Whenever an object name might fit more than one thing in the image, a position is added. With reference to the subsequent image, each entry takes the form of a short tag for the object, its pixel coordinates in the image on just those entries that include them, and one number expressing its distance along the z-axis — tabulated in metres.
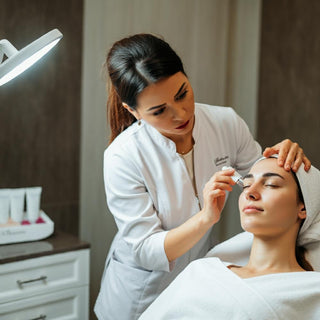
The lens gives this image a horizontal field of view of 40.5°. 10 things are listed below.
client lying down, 1.13
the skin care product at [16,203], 1.94
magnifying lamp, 0.94
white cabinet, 1.75
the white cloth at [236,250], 1.46
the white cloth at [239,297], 1.11
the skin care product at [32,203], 1.99
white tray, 1.87
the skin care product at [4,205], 1.92
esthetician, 1.25
